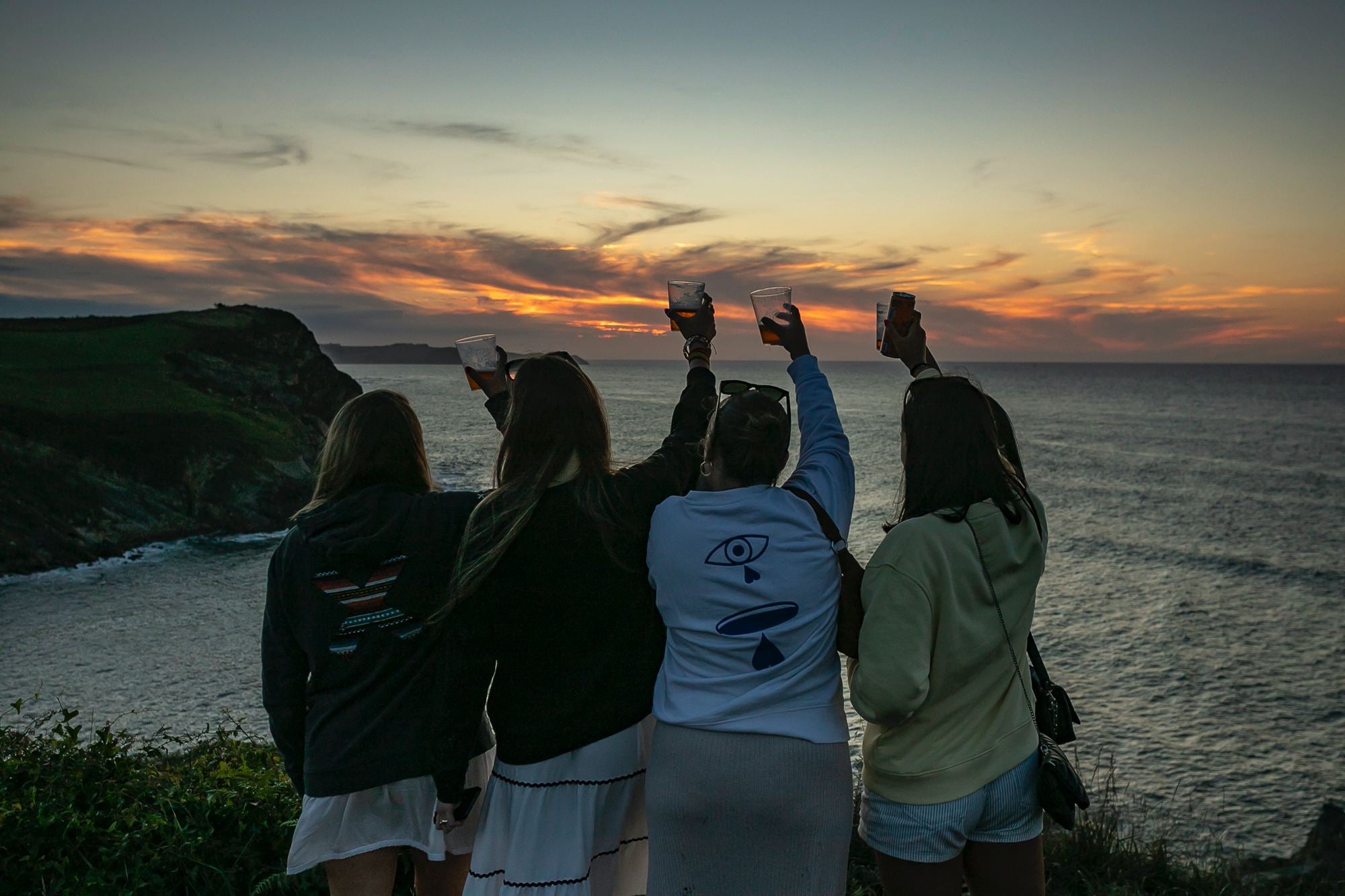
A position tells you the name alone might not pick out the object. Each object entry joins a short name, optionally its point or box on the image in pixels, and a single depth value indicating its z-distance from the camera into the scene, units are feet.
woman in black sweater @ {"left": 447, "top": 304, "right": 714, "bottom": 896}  8.79
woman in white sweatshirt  7.84
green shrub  12.83
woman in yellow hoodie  8.05
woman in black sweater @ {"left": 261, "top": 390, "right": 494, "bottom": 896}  9.27
